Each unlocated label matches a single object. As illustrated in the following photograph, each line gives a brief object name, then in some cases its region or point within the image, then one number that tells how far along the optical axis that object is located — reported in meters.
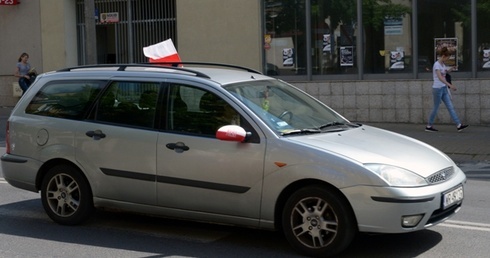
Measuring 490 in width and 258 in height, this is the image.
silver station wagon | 6.04
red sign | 21.33
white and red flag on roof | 9.50
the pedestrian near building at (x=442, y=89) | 14.55
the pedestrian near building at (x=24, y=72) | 20.47
